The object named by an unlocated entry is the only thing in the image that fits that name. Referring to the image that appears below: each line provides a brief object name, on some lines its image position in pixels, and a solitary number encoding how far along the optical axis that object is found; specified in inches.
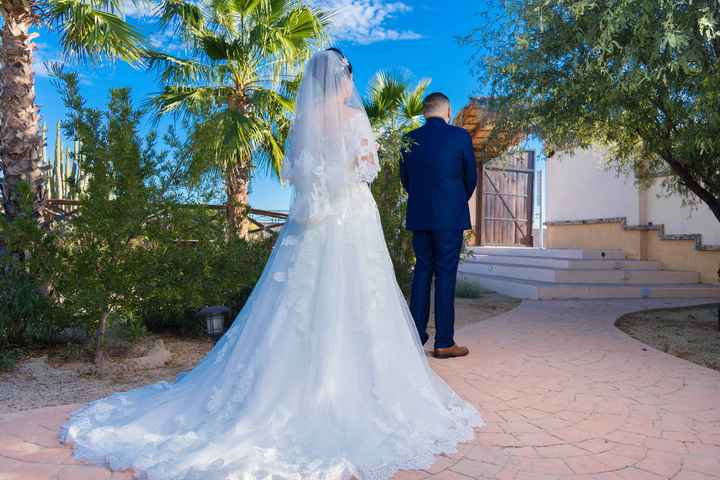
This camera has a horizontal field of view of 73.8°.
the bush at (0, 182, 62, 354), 161.2
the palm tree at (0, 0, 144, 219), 203.9
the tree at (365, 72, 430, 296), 182.7
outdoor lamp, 174.7
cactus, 153.3
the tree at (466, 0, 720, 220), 152.2
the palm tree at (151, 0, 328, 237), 358.9
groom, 164.4
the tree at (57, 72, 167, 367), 151.0
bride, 89.0
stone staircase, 334.0
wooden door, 611.5
